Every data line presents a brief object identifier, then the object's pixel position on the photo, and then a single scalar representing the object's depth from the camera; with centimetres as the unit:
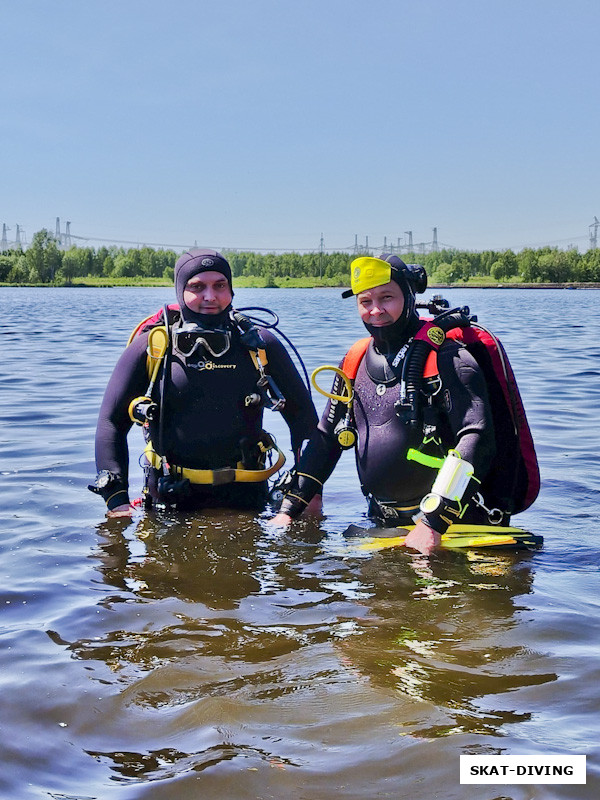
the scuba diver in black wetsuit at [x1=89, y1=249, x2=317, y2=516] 527
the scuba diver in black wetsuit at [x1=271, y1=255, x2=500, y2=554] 444
